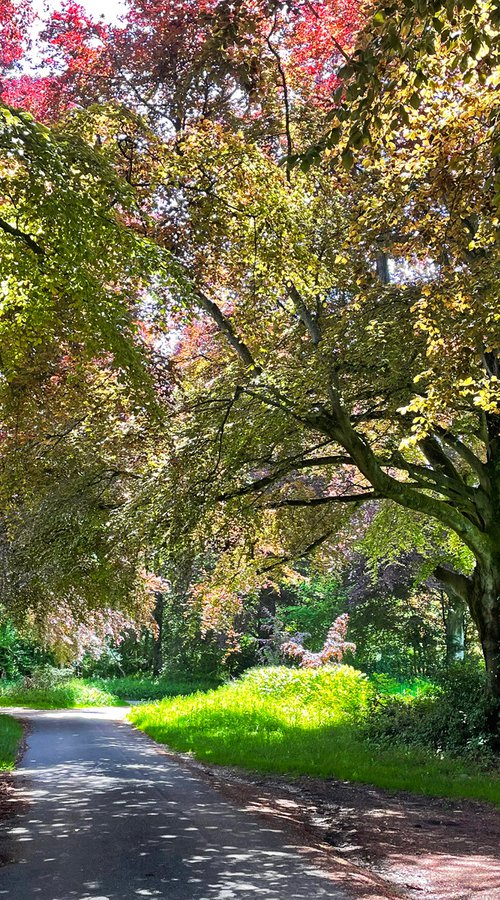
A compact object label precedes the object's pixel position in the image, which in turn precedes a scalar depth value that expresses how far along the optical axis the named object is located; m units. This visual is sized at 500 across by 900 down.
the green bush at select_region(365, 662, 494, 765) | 12.12
